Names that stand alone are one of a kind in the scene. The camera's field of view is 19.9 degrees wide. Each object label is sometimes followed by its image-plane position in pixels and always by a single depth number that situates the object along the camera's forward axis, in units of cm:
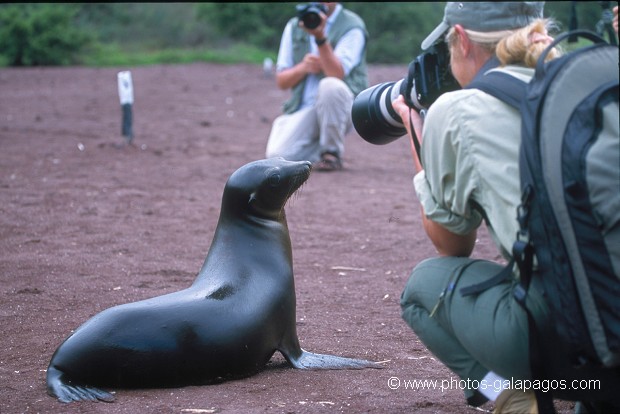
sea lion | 602
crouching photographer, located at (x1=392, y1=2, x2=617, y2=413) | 457
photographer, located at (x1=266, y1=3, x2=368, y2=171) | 1575
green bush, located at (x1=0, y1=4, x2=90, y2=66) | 4653
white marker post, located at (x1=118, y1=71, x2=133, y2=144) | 1819
